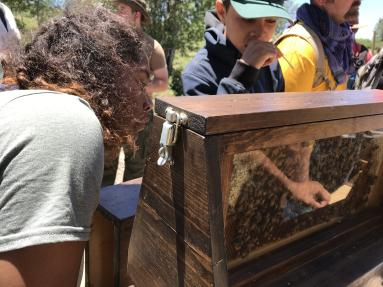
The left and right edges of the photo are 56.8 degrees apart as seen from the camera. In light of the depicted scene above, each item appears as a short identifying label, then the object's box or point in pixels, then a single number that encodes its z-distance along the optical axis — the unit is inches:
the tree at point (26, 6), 391.2
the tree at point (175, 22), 414.0
